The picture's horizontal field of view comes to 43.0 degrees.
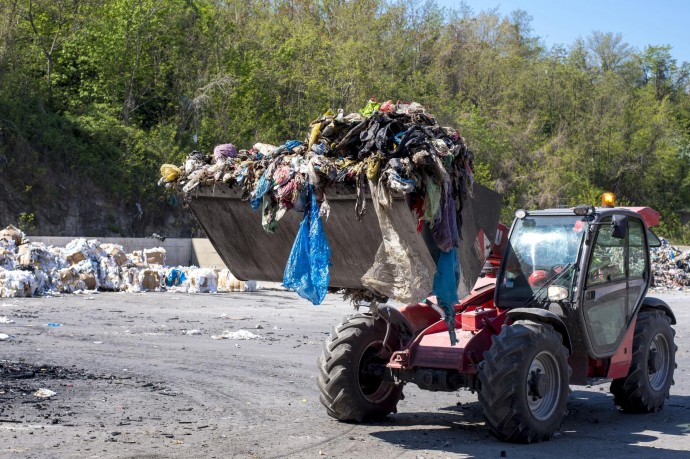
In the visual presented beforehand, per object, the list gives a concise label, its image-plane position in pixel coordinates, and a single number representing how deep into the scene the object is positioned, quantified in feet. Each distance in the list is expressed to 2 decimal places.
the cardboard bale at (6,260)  70.54
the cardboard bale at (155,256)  83.25
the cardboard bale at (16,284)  66.90
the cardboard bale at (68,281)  71.97
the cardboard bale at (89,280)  74.02
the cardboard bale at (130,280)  75.87
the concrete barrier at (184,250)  89.81
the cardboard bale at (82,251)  75.05
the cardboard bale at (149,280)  76.38
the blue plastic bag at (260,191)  23.06
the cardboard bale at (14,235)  74.09
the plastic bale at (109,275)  75.46
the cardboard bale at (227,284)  79.77
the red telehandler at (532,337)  24.17
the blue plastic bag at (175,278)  79.25
